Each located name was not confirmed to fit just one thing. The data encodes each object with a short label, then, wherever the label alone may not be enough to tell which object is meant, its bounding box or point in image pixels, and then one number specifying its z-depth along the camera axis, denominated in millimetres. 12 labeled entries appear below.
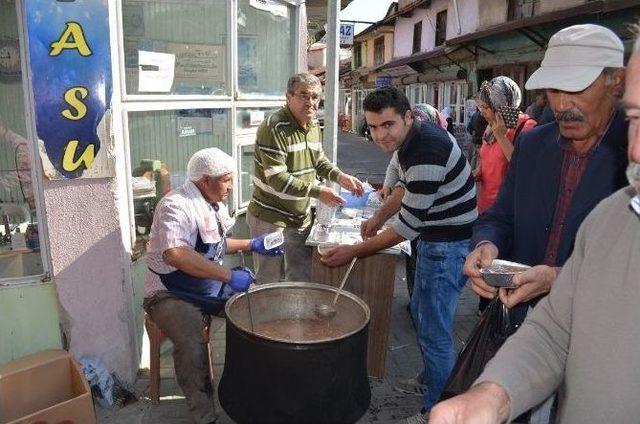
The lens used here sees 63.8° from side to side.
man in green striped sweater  3809
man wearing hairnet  2807
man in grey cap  1873
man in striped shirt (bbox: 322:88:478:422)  2836
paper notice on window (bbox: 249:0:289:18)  4936
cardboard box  2670
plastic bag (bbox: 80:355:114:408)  3227
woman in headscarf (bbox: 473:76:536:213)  3770
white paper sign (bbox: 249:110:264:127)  4977
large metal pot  2154
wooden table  3516
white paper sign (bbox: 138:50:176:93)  3615
